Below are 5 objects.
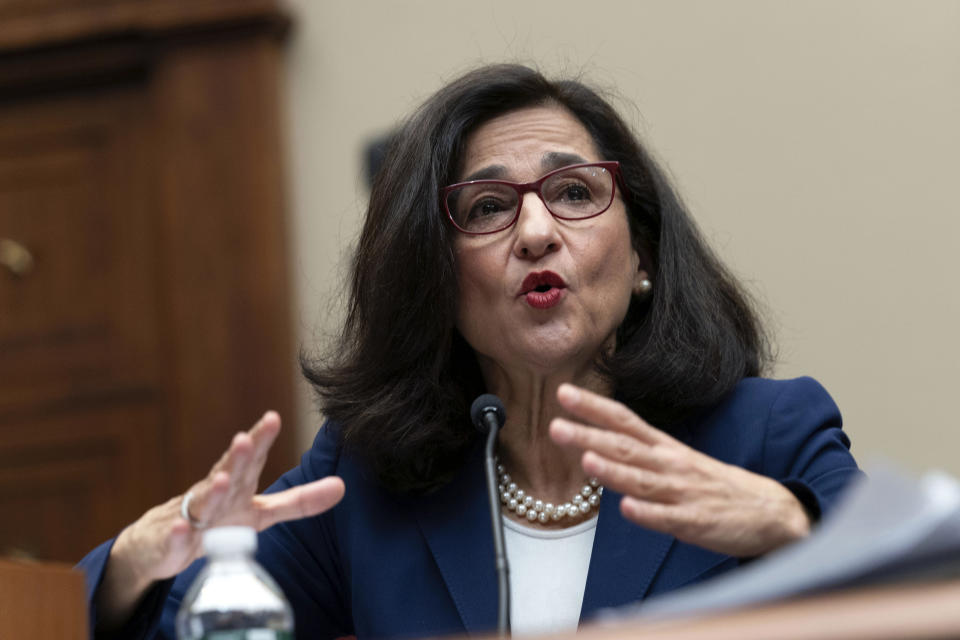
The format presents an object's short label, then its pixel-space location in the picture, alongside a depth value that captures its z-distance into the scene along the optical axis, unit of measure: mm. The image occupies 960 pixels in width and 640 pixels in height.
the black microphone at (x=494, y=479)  3271
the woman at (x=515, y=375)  3490
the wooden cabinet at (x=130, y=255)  4288
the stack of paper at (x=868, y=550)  2723
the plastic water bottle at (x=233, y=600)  3197
